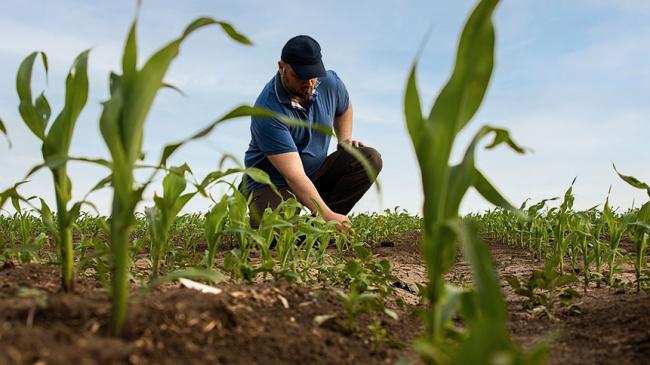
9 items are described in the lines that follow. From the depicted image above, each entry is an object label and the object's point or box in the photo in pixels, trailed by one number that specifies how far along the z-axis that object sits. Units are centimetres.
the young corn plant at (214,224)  256
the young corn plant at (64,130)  193
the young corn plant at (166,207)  223
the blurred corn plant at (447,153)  139
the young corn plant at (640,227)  295
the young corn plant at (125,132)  145
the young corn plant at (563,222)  365
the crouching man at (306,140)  481
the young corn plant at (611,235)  326
